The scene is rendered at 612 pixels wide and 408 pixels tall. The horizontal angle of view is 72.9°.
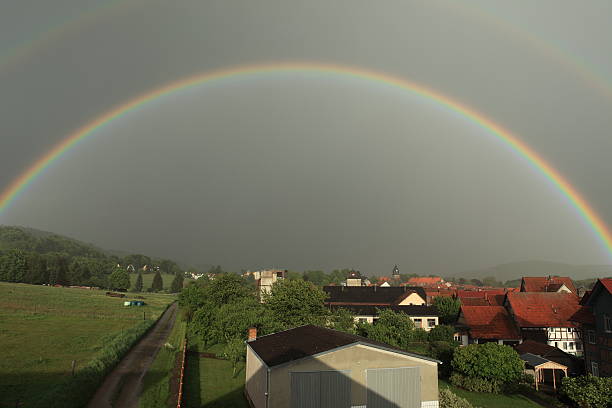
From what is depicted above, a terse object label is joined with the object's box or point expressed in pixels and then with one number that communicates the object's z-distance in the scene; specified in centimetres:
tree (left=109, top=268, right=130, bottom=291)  15812
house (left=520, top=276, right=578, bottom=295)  7188
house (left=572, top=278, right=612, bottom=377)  3173
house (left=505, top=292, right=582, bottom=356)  4884
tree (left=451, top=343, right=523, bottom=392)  3016
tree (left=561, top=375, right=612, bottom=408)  2391
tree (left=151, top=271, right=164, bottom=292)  19250
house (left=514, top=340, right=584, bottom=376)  3700
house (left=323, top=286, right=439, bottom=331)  7056
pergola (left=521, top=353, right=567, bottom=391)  3347
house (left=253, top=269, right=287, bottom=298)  10412
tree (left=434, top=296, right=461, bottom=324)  7200
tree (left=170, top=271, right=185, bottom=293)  19162
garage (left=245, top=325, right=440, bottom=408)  2061
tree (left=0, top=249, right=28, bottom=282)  13488
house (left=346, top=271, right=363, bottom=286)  12625
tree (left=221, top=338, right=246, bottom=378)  3266
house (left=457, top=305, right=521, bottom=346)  4825
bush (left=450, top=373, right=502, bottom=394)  3094
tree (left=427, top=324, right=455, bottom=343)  5231
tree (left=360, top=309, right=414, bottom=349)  3928
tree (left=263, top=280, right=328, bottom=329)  4447
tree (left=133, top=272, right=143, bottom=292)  18101
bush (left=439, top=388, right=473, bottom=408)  2280
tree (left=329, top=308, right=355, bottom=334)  4364
